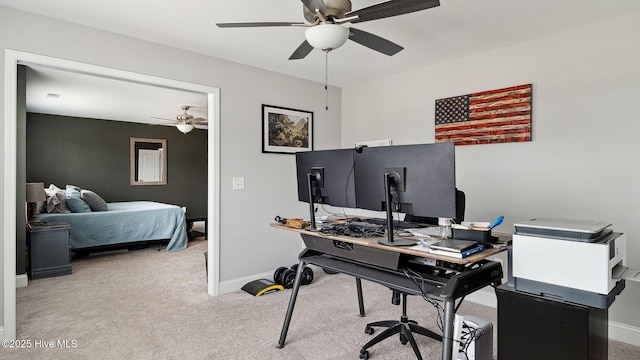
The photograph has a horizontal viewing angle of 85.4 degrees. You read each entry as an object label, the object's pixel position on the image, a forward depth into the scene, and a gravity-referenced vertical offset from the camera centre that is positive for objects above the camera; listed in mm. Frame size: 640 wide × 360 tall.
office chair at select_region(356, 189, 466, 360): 2217 -1034
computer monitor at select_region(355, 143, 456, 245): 1622 -17
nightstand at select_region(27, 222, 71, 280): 3955 -865
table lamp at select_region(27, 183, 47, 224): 4066 -198
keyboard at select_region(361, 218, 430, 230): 2225 -316
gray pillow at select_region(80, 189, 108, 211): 5115 -368
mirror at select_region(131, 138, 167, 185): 7035 +313
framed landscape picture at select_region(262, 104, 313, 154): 3865 +544
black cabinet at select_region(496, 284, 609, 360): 1614 -750
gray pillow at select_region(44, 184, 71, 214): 4672 -360
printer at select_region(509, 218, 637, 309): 1561 -402
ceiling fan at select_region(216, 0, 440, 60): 1825 +893
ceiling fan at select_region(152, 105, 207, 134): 5676 +952
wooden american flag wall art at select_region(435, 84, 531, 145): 3004 +560
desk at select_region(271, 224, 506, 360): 1604 -506
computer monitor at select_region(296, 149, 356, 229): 2039 -4
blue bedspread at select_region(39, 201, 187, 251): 4680 -706
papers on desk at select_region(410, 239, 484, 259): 1496 -328
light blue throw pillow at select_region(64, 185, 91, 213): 4863 -383
